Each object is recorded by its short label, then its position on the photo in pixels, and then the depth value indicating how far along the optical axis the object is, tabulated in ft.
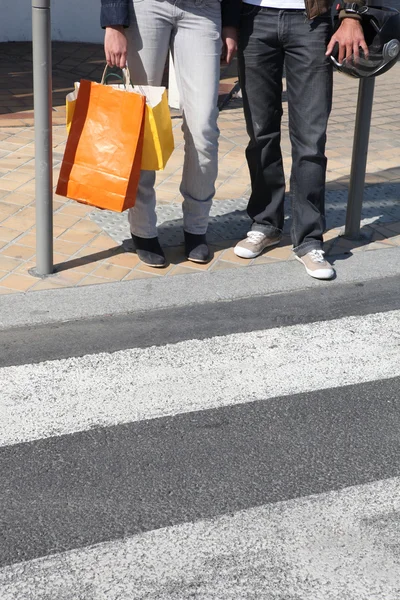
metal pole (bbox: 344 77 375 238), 14.43
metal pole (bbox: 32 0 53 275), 12.05
